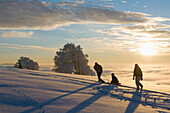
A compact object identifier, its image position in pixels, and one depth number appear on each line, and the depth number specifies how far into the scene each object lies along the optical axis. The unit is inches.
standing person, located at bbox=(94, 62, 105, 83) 635.5
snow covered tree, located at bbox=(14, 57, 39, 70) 2173.4
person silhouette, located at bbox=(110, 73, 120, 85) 569.6
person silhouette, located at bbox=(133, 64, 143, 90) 514.1
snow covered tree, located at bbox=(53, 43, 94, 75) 1706.4
